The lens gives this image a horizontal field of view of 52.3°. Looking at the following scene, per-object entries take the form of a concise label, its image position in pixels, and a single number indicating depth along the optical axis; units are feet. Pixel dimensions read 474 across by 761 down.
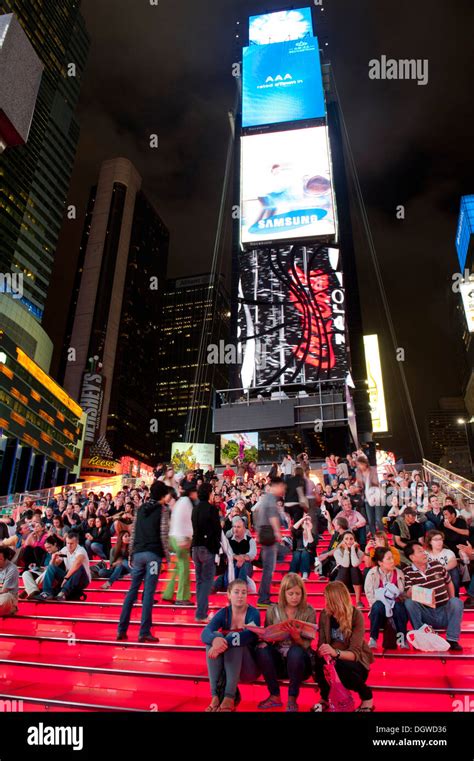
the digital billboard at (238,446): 109.91
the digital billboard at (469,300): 178.70
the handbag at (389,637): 18.47
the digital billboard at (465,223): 279.08
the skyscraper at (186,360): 466.70
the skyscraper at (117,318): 391.04
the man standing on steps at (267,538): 23.31
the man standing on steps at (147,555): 20.16
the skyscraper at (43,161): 326.40
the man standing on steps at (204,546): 21.56
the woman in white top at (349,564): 23.66
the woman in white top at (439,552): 22.31
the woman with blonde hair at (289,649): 14.92
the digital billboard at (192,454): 96.24
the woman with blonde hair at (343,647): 14.28
